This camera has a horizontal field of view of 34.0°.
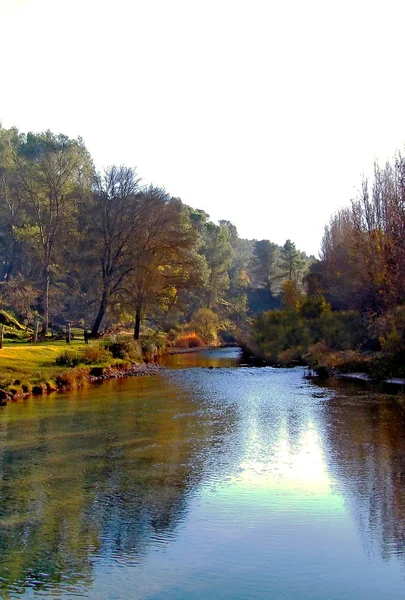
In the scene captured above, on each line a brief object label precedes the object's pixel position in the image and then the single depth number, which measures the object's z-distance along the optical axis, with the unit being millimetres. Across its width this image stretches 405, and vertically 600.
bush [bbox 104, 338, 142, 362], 43094
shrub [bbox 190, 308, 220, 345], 71500
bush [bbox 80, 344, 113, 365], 37000
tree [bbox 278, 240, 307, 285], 104625
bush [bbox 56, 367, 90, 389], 31586
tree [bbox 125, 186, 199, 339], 52781
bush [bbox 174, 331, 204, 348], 66562
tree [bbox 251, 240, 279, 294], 113938
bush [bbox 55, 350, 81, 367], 35031
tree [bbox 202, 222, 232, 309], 90875
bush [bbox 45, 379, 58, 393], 30269
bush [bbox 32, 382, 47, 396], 29281
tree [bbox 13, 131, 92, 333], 51094
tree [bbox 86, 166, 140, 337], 52875
